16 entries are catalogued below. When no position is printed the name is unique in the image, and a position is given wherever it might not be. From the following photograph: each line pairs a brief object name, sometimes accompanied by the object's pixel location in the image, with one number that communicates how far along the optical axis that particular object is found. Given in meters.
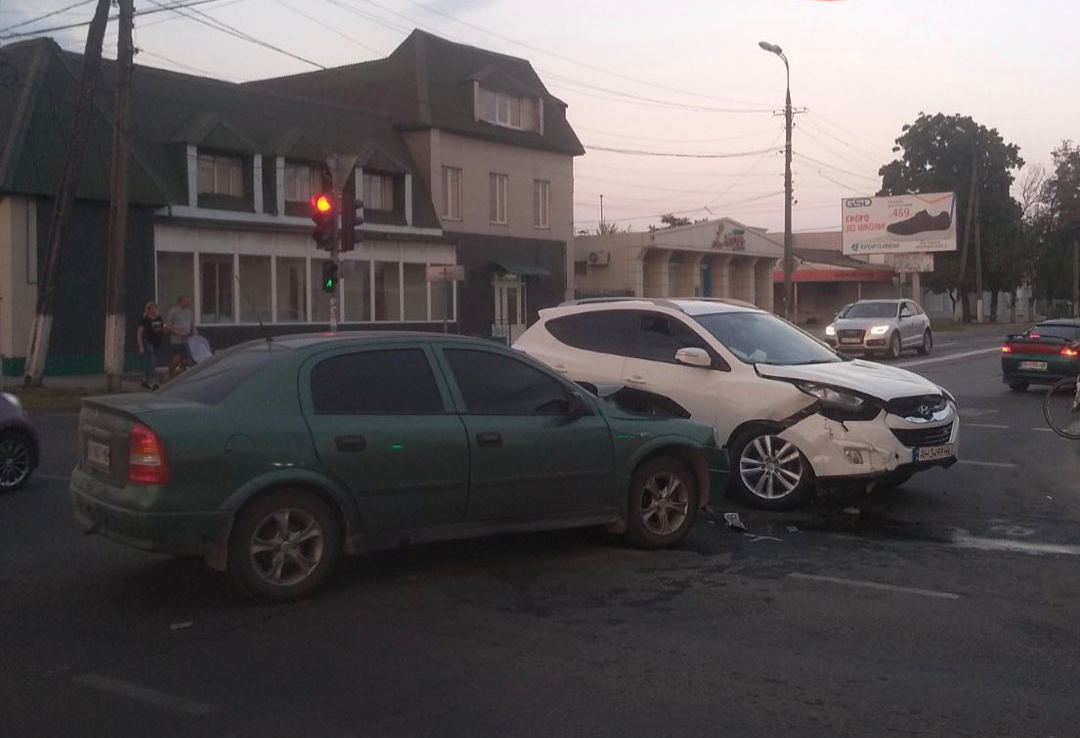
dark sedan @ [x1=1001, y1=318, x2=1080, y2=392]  21.12
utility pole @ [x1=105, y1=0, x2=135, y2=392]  22.34
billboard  61.62
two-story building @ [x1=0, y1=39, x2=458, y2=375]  26.44
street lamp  37.62
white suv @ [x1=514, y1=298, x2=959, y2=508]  9.79
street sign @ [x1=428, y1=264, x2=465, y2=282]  26.08
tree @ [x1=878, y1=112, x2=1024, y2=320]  70.38
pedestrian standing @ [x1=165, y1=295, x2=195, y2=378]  23.03
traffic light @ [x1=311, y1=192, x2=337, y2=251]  19.23
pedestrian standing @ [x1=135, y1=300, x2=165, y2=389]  23.58
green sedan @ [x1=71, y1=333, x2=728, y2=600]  6.59
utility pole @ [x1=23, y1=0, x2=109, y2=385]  22.27
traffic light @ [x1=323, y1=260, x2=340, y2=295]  19.80
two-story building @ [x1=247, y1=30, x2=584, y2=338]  38.75
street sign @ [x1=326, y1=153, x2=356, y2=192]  19.69
